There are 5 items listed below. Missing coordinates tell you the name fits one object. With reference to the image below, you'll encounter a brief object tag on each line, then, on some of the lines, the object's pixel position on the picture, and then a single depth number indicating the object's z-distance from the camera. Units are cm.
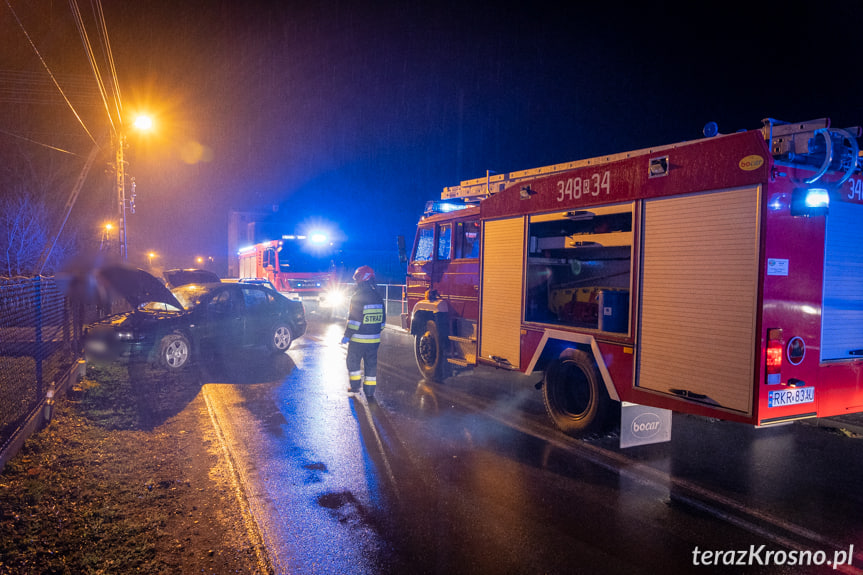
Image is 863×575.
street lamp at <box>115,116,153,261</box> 1571
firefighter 753
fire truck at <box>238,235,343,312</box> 1980
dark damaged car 880
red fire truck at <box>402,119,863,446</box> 411
